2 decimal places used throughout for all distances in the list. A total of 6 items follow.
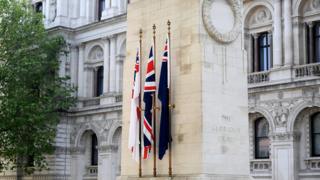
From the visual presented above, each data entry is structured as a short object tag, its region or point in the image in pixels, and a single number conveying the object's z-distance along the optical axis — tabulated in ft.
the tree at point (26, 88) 119.03
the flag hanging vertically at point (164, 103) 54.03
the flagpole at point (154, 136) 54.65
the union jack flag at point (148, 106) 55.21
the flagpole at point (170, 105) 53.47
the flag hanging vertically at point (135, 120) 56.29
